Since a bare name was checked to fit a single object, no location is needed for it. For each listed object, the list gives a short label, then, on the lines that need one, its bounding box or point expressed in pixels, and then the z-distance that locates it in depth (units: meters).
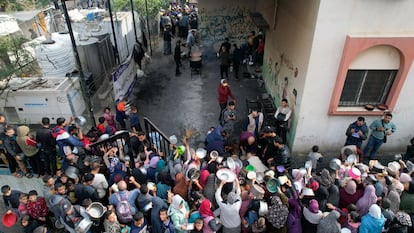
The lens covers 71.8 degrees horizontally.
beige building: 5.93
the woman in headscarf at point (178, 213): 4.46
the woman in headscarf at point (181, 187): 5.04
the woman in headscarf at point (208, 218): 4.43
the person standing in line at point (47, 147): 5.87
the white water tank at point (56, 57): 9.33
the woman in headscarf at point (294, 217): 4.51
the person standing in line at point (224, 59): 11.38
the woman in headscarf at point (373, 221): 4.26
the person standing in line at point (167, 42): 14.66
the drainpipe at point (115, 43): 10.77
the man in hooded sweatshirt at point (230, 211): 4.47
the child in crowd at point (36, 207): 4.73
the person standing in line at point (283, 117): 7.33
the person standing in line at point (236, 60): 11.60
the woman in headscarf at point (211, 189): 5.01
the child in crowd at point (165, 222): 4.36
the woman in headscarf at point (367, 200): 4.73
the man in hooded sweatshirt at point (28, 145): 5.82
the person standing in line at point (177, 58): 12.10
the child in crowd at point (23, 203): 4.68
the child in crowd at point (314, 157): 6.14
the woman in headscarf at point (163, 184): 4.98
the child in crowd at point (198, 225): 4.30
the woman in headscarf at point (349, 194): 4.87
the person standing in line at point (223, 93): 8.64
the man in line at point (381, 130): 6.66
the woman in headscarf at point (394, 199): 4.76
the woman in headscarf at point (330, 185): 4.85
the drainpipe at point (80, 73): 6.64
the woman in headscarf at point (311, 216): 4.41
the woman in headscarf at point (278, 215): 4.38
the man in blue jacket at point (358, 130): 6.55
